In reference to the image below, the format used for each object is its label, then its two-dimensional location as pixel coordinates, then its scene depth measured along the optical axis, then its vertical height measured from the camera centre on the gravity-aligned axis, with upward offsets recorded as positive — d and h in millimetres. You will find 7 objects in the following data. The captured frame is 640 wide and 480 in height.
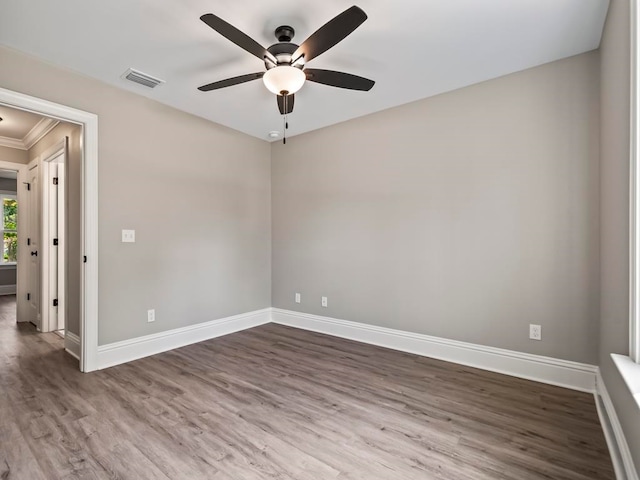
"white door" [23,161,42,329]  4205 -41
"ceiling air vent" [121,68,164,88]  2666 +1386
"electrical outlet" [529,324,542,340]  2537 -758
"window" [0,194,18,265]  6949 +219
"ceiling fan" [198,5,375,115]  1772 +1133
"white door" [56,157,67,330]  4016 -41
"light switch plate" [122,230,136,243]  2990 +24
